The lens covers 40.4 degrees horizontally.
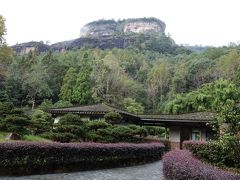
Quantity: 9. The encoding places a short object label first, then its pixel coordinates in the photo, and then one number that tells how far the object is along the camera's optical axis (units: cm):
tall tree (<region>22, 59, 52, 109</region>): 4950
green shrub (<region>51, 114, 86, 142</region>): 1703
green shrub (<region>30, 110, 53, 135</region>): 2240
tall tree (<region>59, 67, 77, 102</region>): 4719
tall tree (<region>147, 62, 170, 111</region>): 5766
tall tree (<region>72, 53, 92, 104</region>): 4556
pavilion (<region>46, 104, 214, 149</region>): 2419
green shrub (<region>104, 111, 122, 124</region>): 2222
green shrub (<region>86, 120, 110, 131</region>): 2003
